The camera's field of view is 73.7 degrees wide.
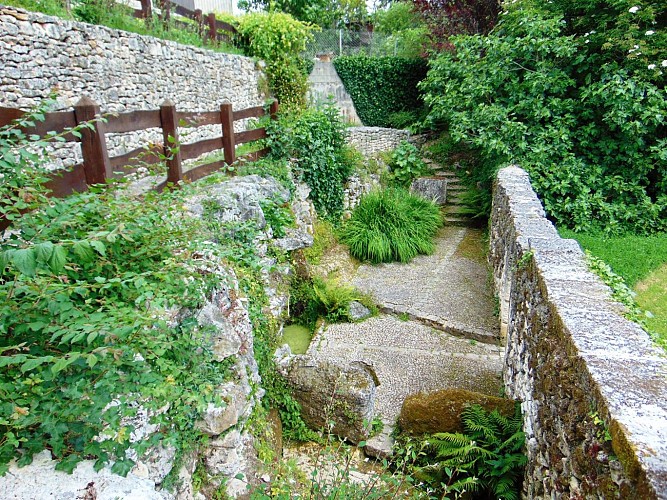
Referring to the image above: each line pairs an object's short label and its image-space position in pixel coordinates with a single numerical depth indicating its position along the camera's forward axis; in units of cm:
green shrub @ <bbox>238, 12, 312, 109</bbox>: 1103
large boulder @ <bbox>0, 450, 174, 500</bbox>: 157
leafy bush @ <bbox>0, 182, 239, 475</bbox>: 158
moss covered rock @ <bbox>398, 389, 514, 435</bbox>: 368
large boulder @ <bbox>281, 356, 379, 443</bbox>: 408
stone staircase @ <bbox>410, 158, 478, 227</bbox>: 955
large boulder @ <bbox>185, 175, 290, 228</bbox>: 462
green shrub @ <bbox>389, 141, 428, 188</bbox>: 1078
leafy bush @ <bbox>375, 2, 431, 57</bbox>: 1415
